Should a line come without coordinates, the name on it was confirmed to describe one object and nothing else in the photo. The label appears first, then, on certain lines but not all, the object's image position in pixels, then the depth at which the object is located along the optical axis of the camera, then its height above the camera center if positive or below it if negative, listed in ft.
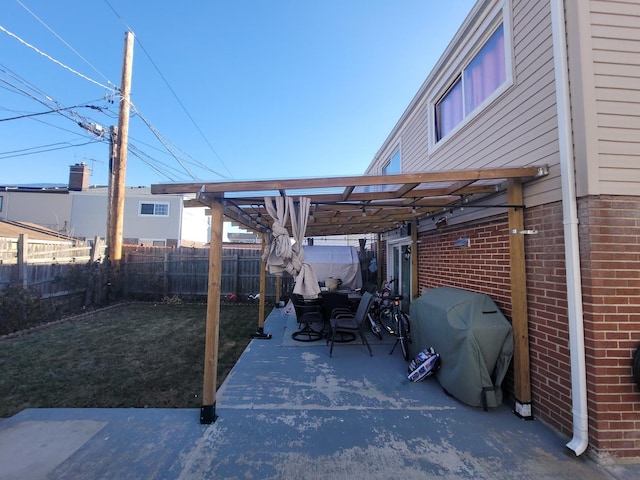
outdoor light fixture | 13.33 +0.62
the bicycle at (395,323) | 15.06 -4.21
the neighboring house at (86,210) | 57.06 +8.65
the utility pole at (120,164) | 30.01 +9.34
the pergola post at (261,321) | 19.14 -4.27
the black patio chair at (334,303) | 20.36 -3.25
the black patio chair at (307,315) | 19.26 -3.91
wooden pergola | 9.37 +2.15
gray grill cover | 10.09 -3.18
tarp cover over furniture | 28.71 -1.20
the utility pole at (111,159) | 30.45 +9.80
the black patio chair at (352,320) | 16.93 -3.88
